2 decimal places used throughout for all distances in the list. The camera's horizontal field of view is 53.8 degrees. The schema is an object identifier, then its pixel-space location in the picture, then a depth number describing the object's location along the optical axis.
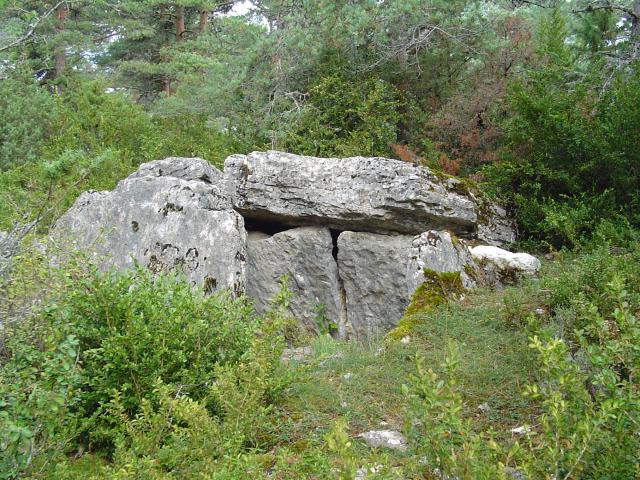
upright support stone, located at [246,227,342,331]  7.98
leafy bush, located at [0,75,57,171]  12.27
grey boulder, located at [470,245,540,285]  7.26
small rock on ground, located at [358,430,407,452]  3.70
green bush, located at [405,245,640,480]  2.29
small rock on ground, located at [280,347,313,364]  5.56
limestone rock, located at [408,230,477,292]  7.05
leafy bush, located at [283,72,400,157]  10.38
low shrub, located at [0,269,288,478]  2.89
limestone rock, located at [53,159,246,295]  7.16
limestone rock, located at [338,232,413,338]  7.52
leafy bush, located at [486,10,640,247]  7.74
